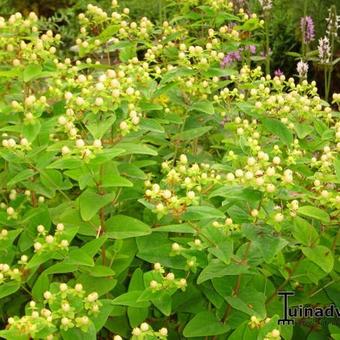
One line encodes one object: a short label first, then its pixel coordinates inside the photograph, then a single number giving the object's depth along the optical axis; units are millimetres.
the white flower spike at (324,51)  3732
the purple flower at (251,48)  3701
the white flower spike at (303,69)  3459
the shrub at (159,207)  1830
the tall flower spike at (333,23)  3811
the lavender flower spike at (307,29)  3977
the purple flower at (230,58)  3744
